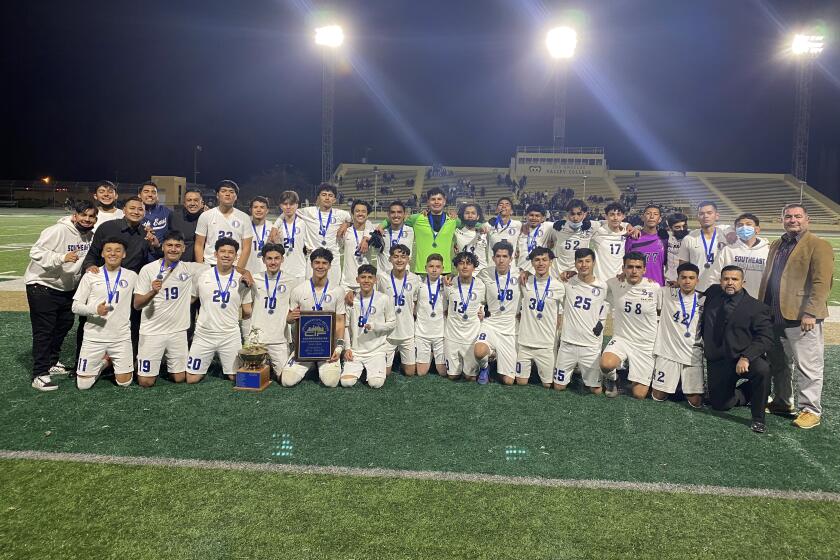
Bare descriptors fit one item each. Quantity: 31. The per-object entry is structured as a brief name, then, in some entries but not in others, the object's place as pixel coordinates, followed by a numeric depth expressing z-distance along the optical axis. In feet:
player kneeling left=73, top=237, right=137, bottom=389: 17.66
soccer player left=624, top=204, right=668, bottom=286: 22.29
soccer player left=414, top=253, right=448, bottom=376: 20.39
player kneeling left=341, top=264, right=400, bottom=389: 19.26
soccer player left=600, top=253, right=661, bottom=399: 18.21
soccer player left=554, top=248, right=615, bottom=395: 18.88
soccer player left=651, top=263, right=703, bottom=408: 17.63
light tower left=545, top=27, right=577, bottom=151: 131.64
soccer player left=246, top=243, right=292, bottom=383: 19.33
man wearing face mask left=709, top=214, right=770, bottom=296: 20.08
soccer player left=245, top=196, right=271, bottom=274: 22.67
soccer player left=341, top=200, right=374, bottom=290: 23.50
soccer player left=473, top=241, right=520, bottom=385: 19.79
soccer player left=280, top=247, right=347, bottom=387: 18.97
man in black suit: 15.67
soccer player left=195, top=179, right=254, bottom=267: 21.12
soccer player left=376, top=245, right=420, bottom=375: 20.26
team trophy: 17.88
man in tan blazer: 15.69
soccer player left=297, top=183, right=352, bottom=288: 23.75
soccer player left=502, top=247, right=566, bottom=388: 19.66
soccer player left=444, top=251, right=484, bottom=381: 19.95
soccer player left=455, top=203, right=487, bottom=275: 23.81
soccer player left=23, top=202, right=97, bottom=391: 17.76
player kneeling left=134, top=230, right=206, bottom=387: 18.26
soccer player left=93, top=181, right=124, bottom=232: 19.40
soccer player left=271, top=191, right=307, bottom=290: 23.21
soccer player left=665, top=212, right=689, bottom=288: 23.15
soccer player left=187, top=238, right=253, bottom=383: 18.93
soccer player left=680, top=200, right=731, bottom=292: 21.04
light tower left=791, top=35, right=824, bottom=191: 125.08
